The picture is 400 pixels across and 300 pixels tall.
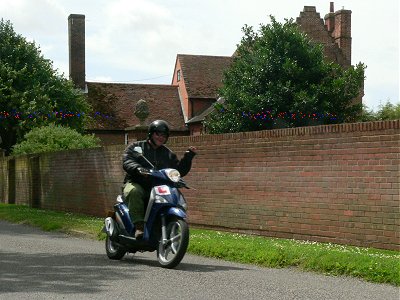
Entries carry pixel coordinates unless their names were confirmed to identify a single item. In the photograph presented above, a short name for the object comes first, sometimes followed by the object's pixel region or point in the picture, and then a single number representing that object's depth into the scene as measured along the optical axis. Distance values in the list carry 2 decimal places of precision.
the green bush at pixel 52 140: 29.05
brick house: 46.28
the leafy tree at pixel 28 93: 40.84
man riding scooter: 9.73
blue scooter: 9.03
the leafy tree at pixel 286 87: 33.97
